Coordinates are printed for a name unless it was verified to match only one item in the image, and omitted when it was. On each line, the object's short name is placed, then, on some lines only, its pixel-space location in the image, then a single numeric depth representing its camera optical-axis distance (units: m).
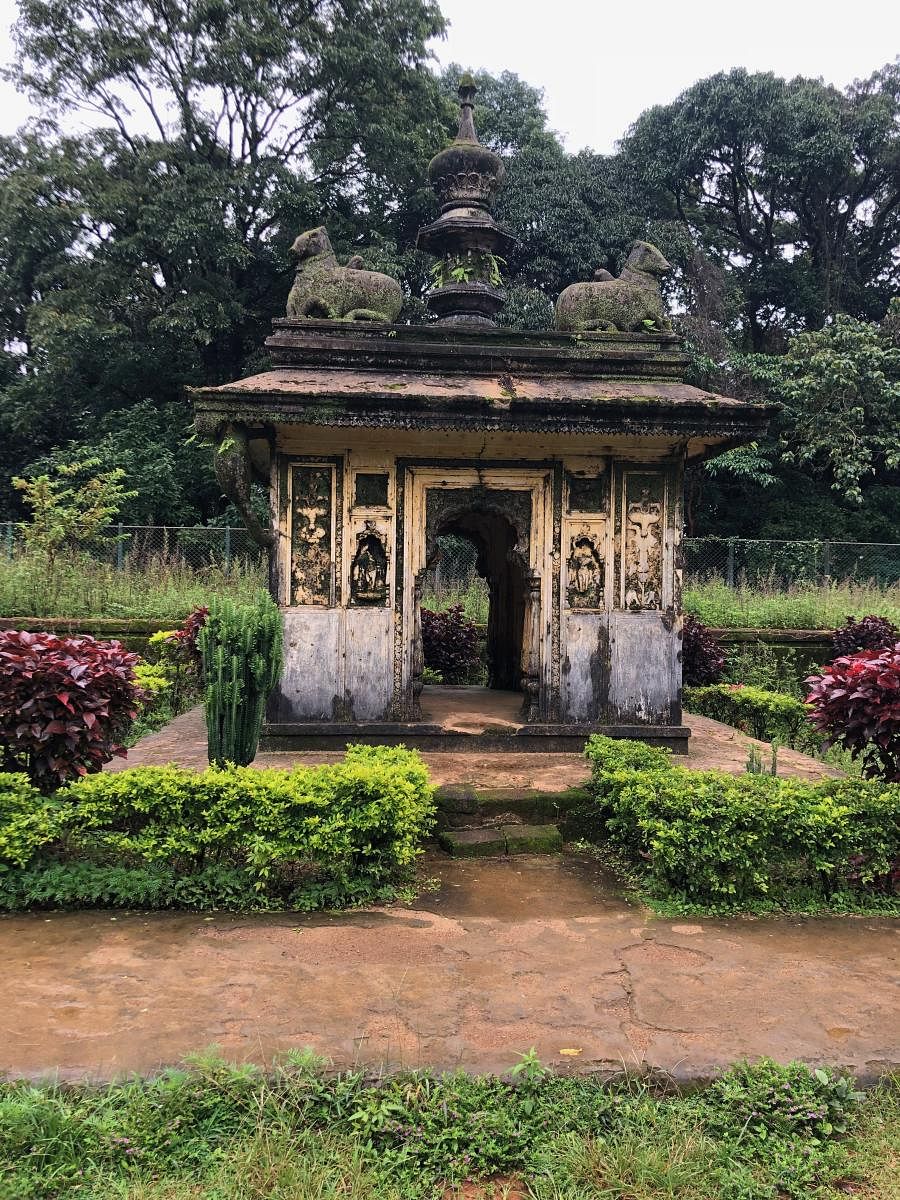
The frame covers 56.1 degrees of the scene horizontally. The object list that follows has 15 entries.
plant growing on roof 9.13
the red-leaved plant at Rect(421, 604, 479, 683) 12.39
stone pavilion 7.16
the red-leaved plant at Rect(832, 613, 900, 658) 11.16
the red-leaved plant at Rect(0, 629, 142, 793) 4.75
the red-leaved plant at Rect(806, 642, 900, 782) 4.79
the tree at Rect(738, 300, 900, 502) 20.73
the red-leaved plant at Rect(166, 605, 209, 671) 9.53
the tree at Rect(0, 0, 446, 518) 20.27
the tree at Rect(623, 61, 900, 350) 24.23
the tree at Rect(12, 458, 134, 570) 13.41
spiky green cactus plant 5.36
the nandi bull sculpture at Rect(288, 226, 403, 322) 7.80
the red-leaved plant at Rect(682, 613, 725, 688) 10.45
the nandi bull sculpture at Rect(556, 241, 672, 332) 8.08
